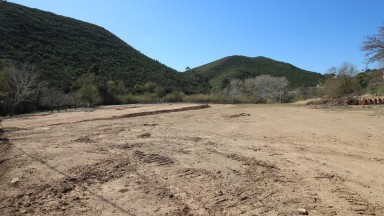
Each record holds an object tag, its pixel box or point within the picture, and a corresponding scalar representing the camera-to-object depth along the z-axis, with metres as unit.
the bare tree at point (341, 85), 36.03
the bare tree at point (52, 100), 42.00
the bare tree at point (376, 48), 23.73
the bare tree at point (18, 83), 32.88
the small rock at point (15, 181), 7.22
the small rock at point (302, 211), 5.04
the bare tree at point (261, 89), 59.03
